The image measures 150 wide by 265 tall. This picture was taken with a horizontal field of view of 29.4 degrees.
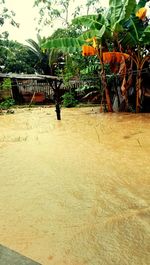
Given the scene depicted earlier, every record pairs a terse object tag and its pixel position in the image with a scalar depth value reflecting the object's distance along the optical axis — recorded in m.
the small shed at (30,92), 21.38
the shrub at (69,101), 18.14
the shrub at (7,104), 17.78
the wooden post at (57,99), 10.87
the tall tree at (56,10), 20.80
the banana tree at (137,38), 11.16
